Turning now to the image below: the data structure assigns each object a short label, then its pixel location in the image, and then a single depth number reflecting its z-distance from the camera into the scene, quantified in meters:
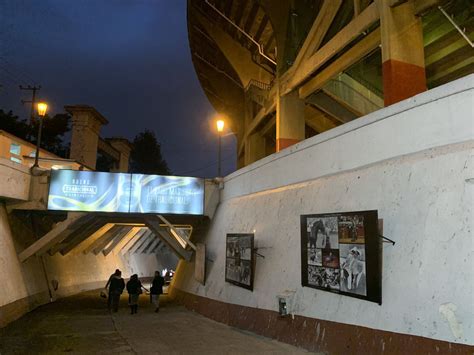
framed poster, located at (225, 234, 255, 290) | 11.59
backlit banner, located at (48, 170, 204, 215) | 15.55
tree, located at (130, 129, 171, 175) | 66.31
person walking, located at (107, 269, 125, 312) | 16.34
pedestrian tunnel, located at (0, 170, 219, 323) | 15.42
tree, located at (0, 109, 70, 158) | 42.81
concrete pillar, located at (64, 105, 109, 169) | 30.00
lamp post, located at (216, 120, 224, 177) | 17.66
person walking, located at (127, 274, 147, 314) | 15.81
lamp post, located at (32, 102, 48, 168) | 16.39
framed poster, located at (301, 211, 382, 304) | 6.88
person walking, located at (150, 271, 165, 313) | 16.80
